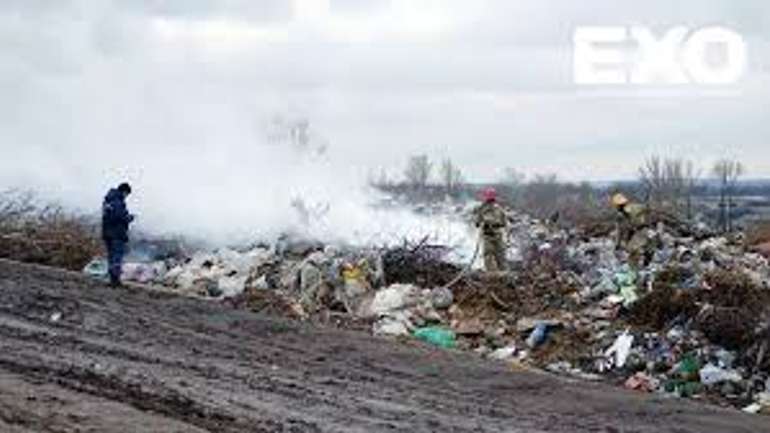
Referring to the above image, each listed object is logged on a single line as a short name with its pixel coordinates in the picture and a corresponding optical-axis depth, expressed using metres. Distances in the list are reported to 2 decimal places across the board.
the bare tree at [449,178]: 82.82
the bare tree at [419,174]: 79.99
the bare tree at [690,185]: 80.71
